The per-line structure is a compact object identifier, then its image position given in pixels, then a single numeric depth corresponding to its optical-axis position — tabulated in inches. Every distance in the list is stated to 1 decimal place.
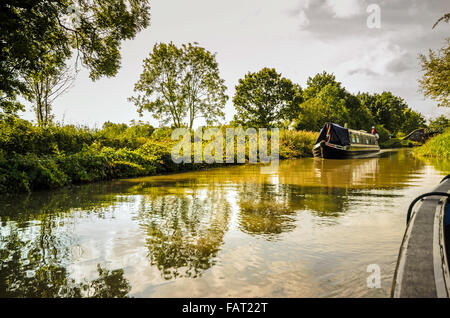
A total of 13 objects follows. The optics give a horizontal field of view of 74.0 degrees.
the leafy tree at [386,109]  2664.9
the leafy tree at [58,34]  316.6
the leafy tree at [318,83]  2313.0
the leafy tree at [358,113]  2226.9
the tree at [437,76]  840.9
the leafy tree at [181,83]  1315.2
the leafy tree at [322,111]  1742.1
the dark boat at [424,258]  51.3
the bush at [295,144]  1004.6
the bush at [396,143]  2194.9
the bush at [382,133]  2358.5
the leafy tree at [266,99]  1792.6
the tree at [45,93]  724.7
